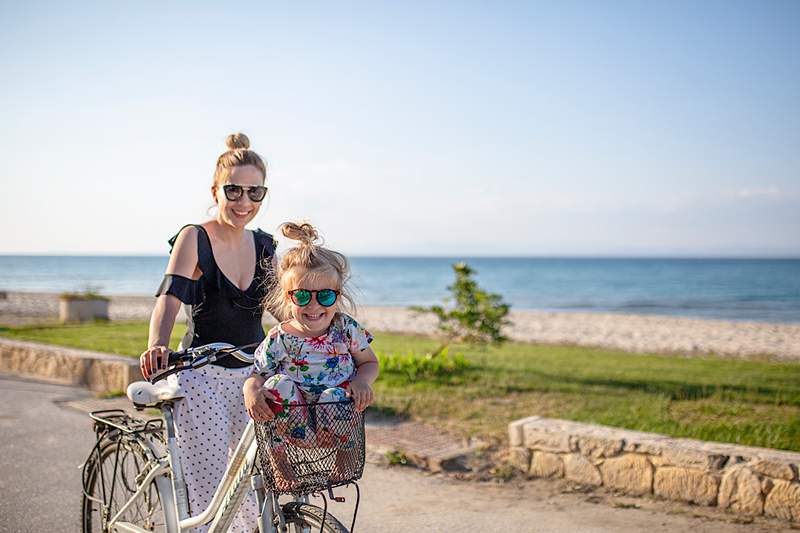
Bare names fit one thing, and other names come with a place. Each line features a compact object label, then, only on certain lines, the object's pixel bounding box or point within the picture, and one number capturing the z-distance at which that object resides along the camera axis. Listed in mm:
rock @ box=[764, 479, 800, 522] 4574
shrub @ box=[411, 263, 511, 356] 9938
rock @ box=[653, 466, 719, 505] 4902
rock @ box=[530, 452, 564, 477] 5625
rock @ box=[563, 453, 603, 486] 5418
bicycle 2295
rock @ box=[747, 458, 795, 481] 4602
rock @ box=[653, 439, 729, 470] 4887
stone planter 17359
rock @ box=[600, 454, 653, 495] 5164
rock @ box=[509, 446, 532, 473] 5777
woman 3131
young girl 2469
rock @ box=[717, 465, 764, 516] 4723
